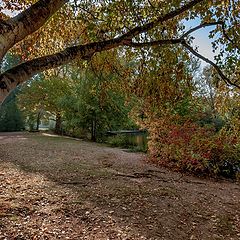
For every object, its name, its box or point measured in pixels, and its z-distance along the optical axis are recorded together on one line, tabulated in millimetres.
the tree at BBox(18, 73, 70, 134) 20078
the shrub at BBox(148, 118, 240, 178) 8938
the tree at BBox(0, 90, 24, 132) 23625
